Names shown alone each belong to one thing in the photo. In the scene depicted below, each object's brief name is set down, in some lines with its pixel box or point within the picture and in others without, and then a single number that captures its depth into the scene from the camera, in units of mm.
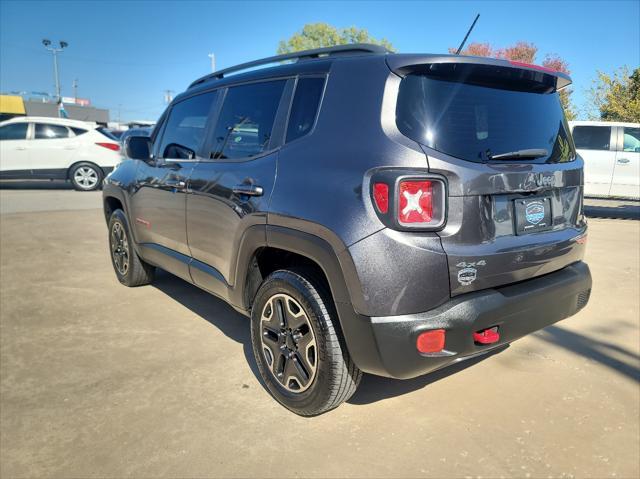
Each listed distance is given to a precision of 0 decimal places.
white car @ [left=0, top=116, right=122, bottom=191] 12078
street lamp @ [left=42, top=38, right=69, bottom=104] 45688
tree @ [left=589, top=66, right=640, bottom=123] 18673
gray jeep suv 2080
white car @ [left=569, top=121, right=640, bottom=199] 10602
